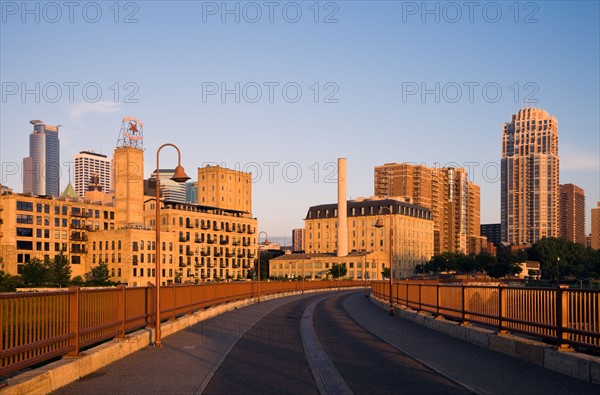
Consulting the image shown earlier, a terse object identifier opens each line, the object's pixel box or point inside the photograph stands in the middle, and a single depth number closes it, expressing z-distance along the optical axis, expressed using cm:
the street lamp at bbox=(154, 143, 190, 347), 2156
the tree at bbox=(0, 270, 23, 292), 9325
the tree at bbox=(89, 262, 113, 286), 11744
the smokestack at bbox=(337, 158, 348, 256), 16900
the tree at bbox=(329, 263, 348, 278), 16075
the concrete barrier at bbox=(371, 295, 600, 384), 1335
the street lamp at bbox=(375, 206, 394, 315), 3734
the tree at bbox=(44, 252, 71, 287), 10894
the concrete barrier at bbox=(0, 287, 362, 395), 1116
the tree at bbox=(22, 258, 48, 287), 10656
